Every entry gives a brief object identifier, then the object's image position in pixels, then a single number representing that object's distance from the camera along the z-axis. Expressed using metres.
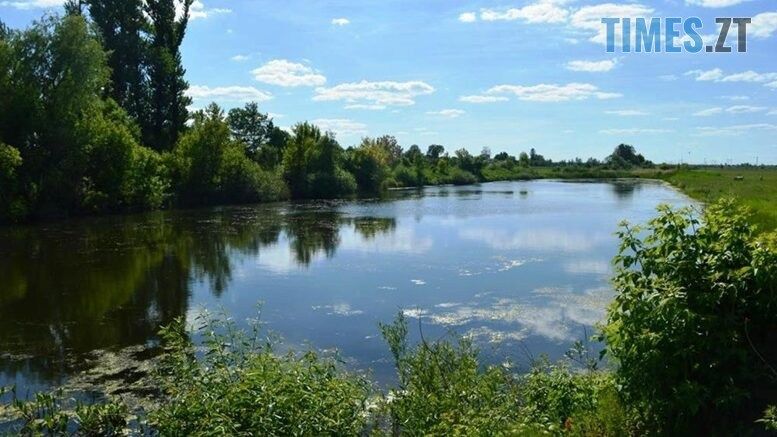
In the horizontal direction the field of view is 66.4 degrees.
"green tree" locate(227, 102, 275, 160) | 73.69
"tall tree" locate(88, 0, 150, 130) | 44.12
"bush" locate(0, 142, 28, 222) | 26.72
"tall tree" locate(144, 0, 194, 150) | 45.12
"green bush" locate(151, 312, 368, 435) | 4.55
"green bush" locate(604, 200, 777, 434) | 4.01
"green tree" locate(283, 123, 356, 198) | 50.72
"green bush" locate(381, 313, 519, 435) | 4.75
